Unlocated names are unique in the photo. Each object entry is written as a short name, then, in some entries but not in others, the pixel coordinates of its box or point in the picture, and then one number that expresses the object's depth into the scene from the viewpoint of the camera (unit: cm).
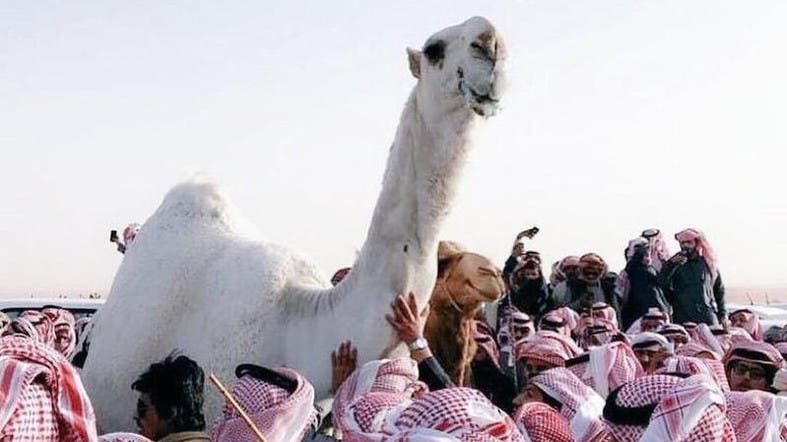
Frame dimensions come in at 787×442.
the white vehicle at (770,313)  1722
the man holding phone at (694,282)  1045
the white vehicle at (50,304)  1228
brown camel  545
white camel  481
